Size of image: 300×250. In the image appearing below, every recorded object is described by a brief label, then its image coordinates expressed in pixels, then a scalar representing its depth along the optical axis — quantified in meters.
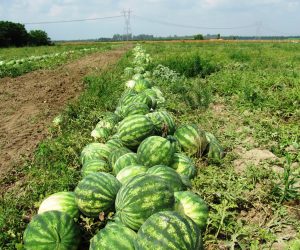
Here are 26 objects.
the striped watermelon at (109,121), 4.60
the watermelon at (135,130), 3.68
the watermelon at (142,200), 2.37
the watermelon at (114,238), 2.22
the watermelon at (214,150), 3.95
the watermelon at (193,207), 2.62
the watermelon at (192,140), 3.86
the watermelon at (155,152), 3.26
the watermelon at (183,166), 3.35
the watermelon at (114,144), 3.94
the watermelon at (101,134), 4.43
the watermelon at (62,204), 2.79
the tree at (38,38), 51.53
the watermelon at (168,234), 2.03
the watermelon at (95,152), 3.74
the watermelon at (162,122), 3.78
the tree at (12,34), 44.51
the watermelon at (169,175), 2.85
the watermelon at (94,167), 3.42
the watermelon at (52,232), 2.41
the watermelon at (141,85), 6.60
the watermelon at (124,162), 3.29
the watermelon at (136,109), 4.36
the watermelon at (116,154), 3.54
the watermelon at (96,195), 2.64
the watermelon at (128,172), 2.98
